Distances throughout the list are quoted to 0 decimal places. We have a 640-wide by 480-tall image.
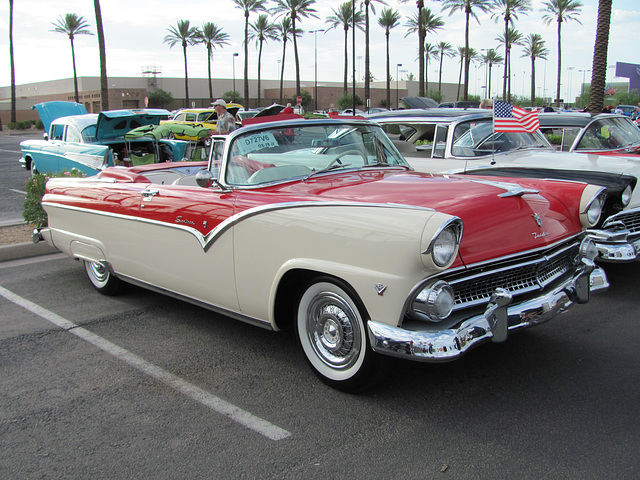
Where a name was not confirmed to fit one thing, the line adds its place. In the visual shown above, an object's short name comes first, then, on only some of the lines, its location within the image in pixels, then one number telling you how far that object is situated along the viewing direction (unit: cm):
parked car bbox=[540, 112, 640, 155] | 753
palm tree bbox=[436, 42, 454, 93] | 7885
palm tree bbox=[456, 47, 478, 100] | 7144
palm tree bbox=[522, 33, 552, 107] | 6725
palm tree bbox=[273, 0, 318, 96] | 4675
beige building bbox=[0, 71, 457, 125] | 6750
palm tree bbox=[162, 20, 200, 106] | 5721
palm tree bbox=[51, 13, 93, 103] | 5341
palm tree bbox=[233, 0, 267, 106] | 4866
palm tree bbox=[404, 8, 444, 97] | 5334
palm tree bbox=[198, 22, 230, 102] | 5778
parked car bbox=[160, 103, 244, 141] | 2355
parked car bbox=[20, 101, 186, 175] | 1130
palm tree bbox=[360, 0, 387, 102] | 4128
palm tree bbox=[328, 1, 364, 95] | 5269
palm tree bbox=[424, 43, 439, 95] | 7912
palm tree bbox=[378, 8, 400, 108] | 5531
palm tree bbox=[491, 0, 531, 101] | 4678
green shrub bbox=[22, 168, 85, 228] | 720
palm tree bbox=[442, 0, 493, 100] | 4341
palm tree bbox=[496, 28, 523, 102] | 5664
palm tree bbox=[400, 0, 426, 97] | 3198
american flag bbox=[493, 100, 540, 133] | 636
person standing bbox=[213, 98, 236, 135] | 980
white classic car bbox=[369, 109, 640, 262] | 529
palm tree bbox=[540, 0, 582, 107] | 5034
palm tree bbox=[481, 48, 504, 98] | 8138
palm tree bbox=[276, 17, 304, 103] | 5616
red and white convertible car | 289
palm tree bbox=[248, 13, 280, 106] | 5712
